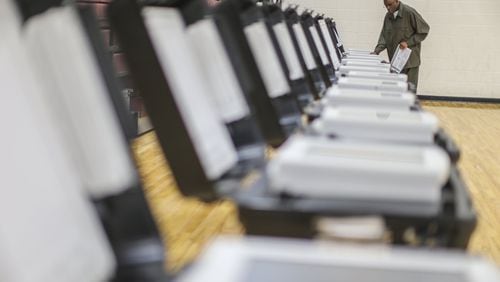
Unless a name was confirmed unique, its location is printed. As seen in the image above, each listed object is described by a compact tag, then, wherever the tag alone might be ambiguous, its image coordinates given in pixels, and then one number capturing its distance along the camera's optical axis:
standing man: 22.41
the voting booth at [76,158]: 4.62
